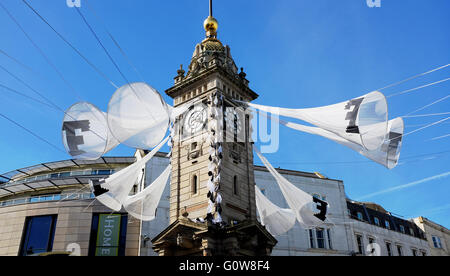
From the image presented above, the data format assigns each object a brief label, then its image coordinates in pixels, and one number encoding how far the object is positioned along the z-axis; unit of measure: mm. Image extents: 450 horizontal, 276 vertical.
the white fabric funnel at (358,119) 16750
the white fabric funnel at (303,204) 24344
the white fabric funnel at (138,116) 16750
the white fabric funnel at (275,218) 26531
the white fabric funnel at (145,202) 25155
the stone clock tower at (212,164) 22875
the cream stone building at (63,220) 36156
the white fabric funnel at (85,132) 17672
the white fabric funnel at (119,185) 23156
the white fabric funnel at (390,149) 17656
